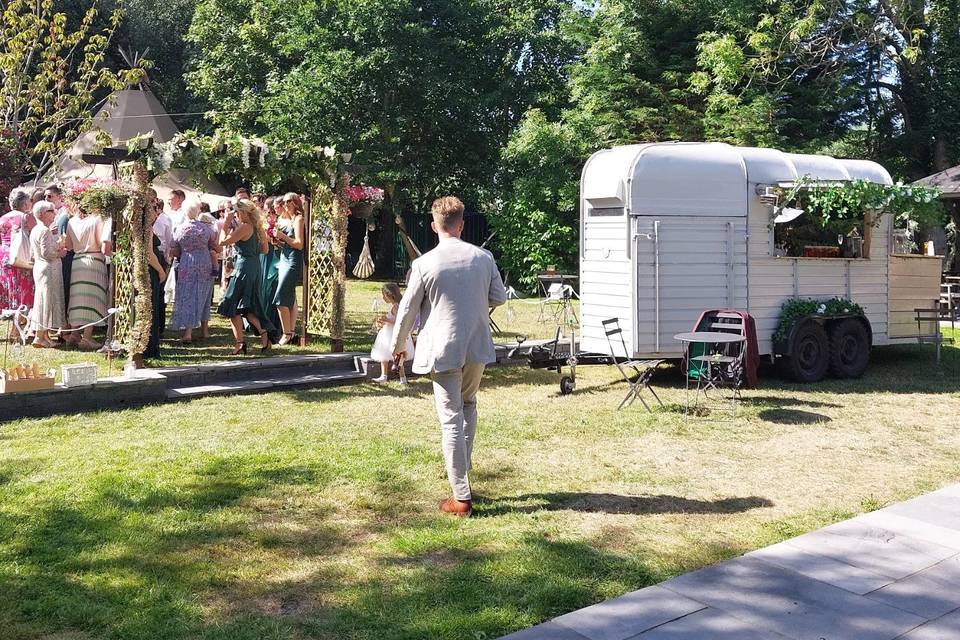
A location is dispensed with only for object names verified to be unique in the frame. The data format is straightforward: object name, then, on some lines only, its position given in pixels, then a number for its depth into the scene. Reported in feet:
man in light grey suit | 16.31
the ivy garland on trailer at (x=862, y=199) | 31.78
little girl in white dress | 30.04
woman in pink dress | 34.68
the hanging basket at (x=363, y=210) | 38.41
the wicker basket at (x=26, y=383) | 24.06
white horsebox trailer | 30.12
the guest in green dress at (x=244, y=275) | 32.78
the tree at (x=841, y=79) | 54.54
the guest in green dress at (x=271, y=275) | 35.50
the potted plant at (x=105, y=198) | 30.30
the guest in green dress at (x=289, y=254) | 34.88
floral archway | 29.63
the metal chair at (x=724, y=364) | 28.02
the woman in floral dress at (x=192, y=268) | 35.24
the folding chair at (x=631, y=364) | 27.17
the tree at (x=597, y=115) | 66.33
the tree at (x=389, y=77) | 74.38
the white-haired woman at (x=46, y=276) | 32.58
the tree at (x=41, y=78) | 36.78
